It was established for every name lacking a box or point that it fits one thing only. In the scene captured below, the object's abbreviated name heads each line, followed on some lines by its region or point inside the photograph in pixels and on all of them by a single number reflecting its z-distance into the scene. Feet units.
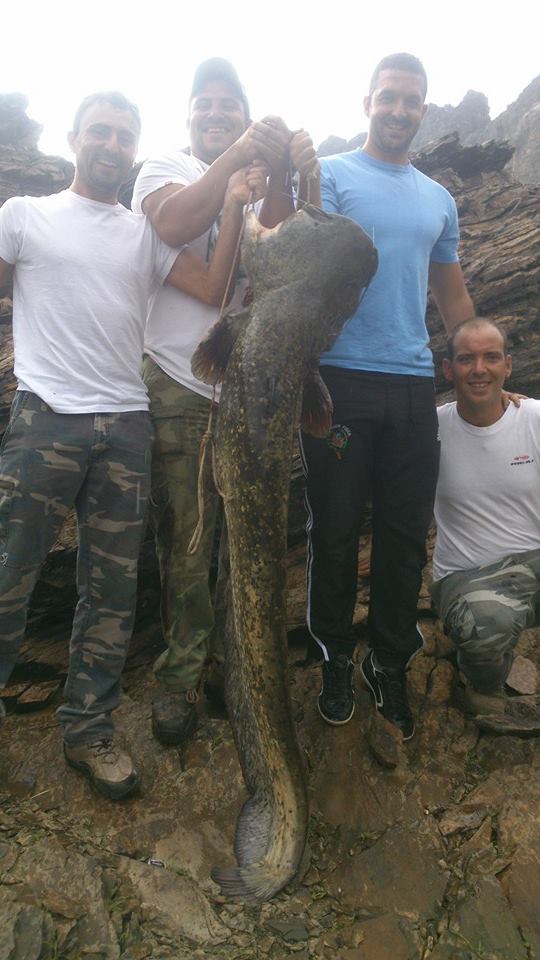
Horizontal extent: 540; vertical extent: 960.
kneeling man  12.78
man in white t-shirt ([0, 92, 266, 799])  10.30
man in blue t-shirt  11.63
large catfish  9.26
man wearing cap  11.36
